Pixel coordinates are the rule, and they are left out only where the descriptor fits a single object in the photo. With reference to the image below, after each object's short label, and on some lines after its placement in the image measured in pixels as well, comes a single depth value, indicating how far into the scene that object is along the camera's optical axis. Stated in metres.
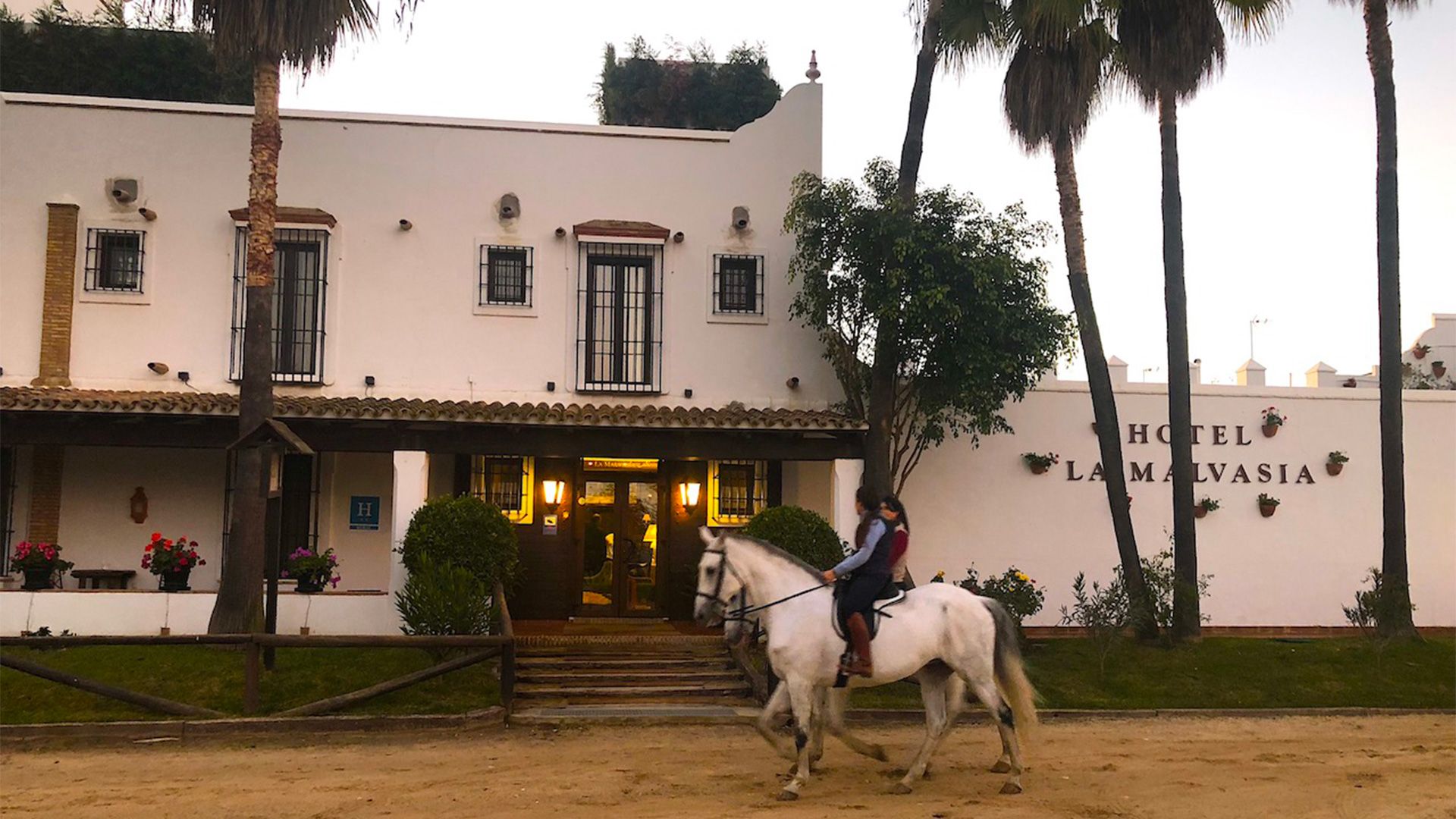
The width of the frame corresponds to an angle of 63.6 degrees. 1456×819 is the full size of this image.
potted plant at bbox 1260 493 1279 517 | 18.56
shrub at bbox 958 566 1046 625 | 15.38
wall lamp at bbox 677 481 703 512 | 17.97
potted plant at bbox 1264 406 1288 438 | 18.75
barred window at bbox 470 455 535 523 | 17.75
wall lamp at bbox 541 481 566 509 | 17.75
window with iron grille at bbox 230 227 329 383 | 17.48
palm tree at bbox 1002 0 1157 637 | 15.97
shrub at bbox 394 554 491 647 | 13.33
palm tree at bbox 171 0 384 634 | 13.83
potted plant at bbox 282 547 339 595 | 15.73
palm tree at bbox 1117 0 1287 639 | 15.70
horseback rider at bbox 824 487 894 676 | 9.15
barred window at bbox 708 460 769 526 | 18.12
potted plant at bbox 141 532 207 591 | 15.52
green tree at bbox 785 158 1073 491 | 16.17
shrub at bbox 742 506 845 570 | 14.66
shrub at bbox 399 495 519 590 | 14.33
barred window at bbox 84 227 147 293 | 17.34
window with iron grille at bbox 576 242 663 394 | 17.98
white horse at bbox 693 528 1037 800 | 9.20
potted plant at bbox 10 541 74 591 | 15.44
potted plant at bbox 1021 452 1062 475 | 18.19
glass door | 17.80
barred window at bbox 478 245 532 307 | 17.92
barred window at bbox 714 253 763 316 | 18.33
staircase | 13.08
